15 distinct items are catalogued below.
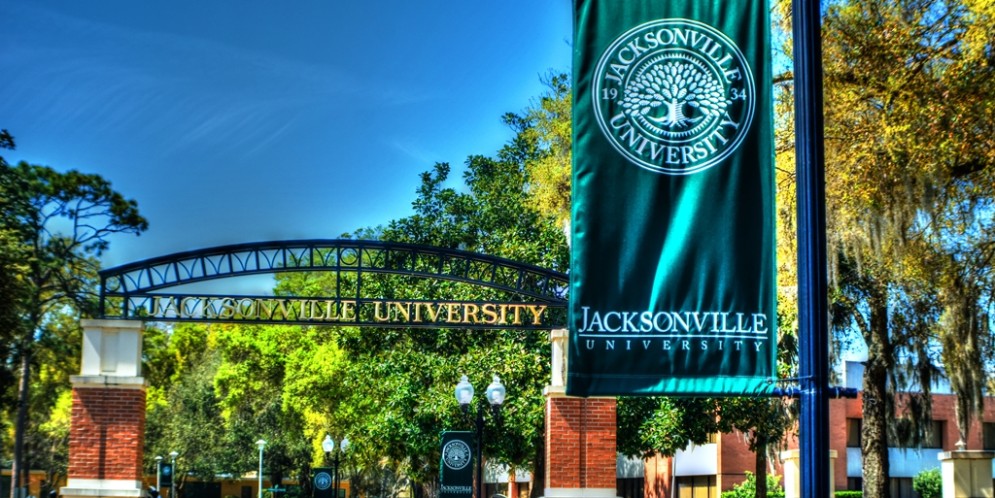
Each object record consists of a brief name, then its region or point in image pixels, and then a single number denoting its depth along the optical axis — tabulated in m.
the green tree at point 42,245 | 25.31
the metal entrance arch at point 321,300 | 21.34
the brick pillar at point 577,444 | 20.39
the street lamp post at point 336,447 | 36.69
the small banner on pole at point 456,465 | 20.62
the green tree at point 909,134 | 17.45
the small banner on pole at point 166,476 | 47.03
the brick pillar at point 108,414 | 20.64
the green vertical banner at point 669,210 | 6.81
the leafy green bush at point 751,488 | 39.34
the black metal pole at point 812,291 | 6.27
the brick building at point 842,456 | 43.78
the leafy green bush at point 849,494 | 40.19
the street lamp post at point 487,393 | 21.30
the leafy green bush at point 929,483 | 42.06
